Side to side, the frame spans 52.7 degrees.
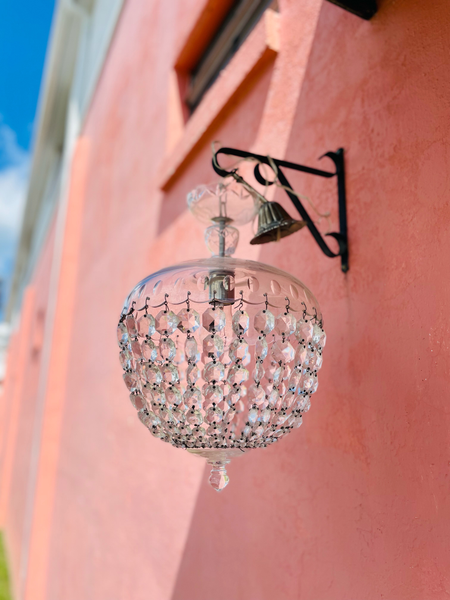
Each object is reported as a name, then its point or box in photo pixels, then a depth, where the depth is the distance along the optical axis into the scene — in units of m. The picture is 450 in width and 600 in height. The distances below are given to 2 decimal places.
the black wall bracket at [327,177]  0.79
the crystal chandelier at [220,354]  0.55
